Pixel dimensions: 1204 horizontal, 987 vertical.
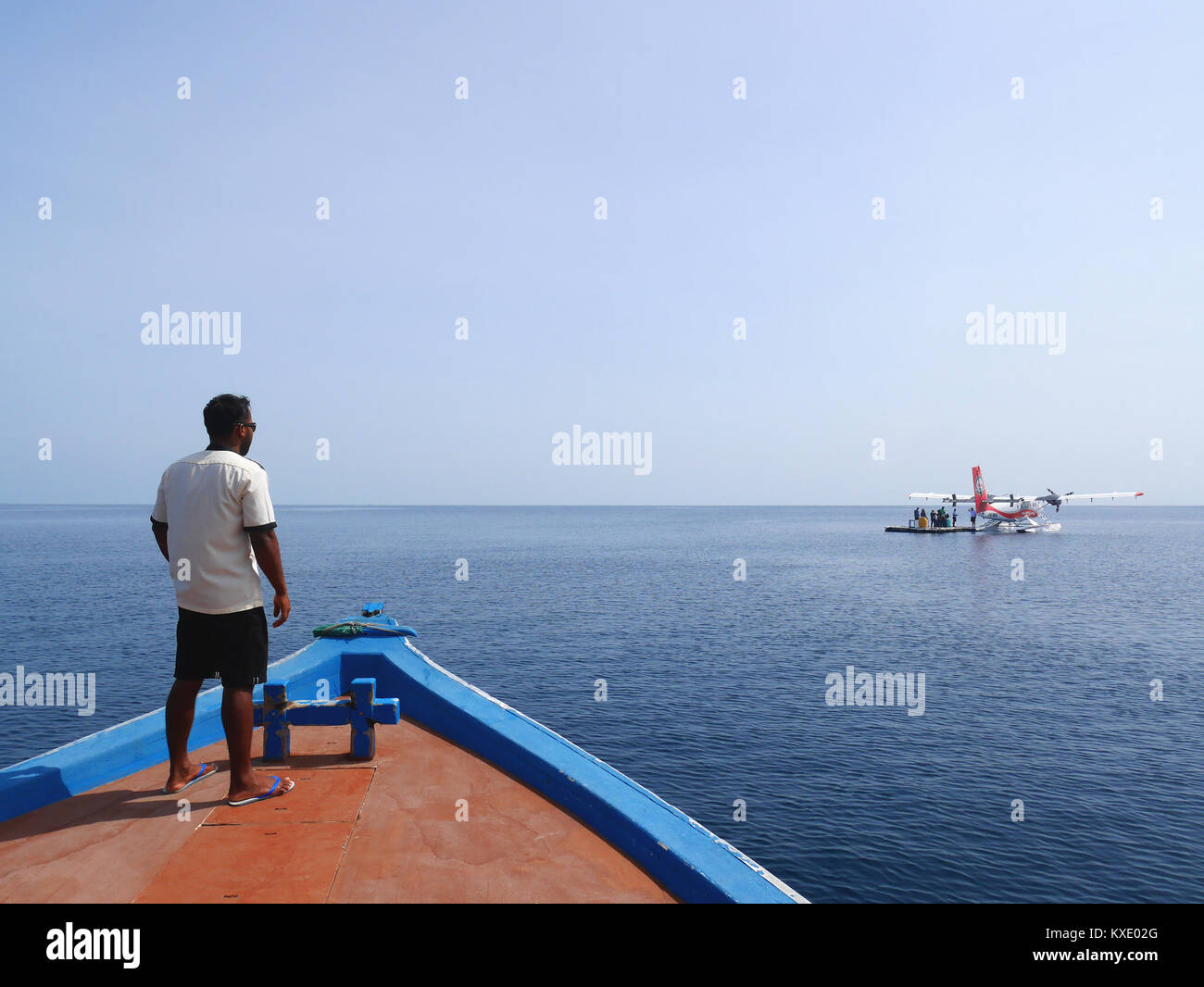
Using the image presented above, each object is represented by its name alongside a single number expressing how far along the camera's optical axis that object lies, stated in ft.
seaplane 377.91
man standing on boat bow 14.21
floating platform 372.17
